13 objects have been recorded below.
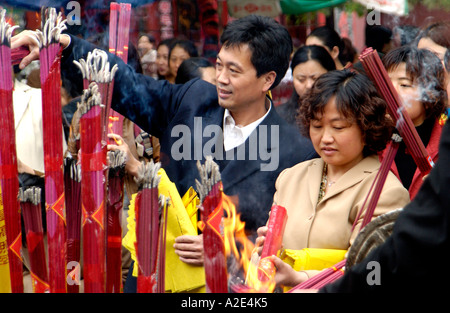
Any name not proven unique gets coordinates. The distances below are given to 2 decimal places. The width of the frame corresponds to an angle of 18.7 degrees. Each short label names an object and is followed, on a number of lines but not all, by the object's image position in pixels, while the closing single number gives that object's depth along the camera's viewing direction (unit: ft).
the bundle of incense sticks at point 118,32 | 10.62
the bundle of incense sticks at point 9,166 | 9.32
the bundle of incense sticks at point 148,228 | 9.15
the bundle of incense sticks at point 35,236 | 9.40
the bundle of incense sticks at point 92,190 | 9.19
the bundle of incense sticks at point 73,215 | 9.60
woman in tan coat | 10.22
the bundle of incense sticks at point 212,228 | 9.08
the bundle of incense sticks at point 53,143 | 9.31
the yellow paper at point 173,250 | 10.33
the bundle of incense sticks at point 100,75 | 9.37
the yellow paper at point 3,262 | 9.52
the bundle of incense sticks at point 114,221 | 9.78
